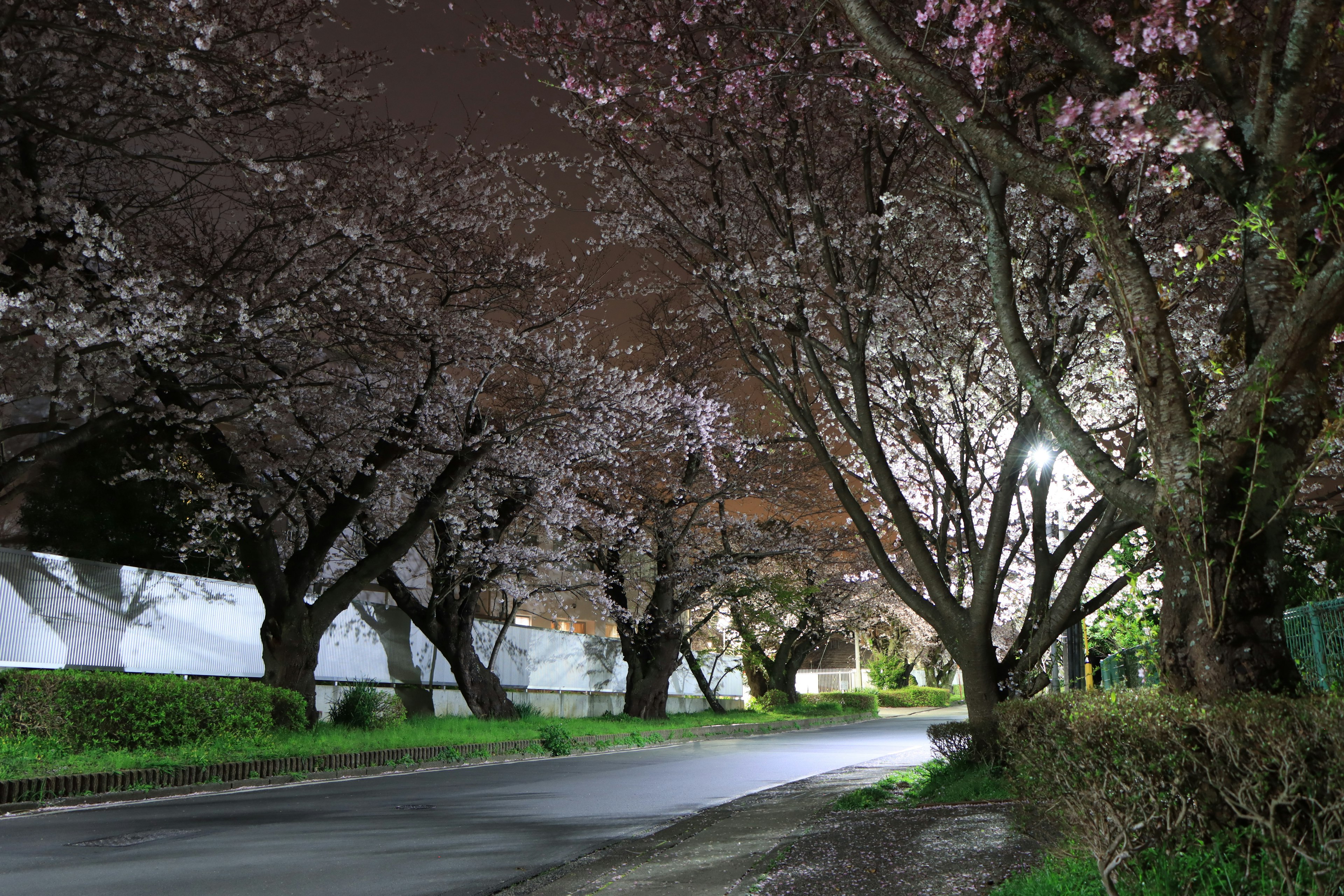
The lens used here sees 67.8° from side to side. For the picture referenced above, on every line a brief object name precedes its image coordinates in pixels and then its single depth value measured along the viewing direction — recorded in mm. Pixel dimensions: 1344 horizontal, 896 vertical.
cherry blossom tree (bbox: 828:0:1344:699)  5000
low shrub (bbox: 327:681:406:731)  18188
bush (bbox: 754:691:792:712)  38812
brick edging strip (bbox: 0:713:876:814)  10070
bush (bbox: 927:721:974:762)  10156
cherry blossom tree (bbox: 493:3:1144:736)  9602
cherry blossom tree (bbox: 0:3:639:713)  11398
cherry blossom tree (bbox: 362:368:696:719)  20797
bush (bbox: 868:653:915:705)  59219
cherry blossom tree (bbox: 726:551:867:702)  33656
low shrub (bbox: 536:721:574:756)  18828
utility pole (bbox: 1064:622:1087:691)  13055
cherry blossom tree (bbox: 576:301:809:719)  27109
